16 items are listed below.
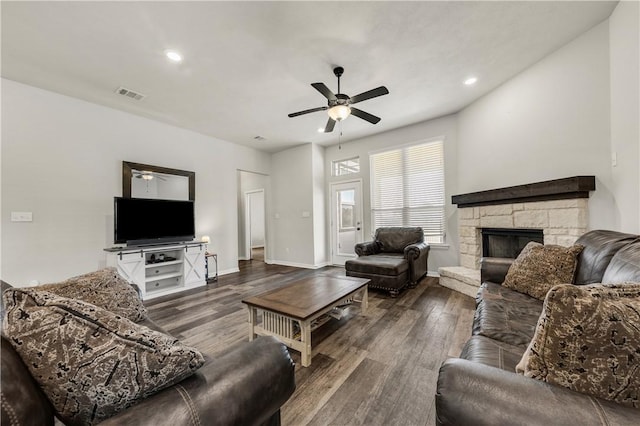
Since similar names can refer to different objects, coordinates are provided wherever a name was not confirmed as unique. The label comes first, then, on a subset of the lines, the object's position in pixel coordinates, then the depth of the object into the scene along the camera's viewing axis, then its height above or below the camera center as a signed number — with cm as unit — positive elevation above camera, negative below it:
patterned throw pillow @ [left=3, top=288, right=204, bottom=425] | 63 -37
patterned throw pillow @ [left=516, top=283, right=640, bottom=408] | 66 -38
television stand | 340 -74
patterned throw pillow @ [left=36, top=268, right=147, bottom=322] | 135 -43
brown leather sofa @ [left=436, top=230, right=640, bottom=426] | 63 -53
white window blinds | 454 +50
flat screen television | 352 -4
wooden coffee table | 191 -77
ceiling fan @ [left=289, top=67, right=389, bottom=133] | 251 +125
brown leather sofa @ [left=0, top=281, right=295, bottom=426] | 57 -53
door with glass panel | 552 -11
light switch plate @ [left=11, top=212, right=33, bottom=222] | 295 +6
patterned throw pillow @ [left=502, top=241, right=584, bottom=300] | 185 -47
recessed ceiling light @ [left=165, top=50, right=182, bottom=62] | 253 +174
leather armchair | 341 -72
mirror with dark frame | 382 +63
